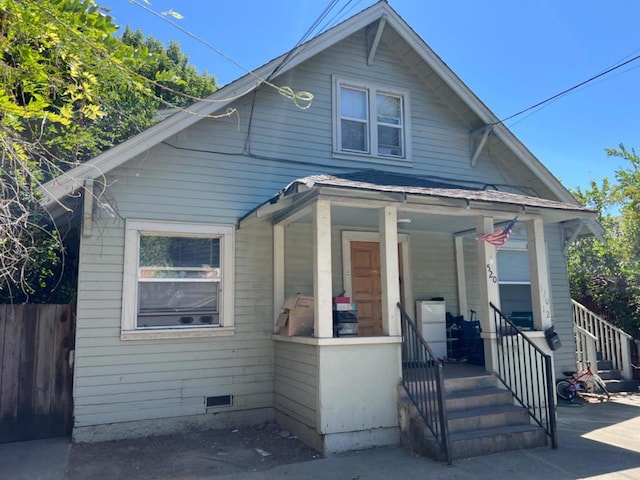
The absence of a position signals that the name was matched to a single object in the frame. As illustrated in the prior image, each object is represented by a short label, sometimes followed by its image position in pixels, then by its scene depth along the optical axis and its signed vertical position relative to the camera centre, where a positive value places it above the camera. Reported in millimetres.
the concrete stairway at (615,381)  9469 -1756
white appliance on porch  7898 -455
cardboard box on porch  6398 -230
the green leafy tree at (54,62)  3102 +1822
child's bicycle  8461 -1642
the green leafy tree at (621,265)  10812 +750
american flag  6273 +808
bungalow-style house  5793 +823
